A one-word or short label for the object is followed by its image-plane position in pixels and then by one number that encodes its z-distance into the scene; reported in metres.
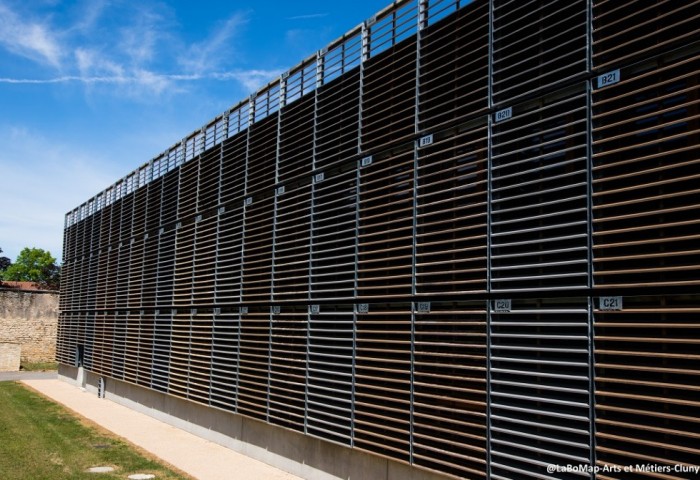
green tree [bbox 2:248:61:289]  107.88
